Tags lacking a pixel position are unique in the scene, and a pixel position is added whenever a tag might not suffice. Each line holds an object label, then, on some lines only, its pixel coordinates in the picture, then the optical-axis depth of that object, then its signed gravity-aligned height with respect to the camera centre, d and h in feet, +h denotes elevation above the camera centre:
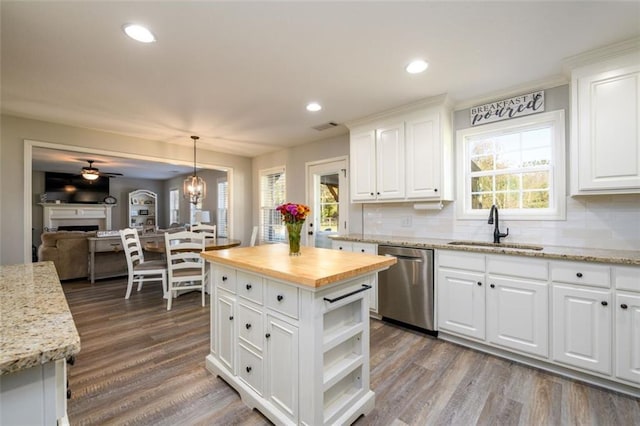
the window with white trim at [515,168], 8.61 +1.43
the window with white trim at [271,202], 18.06 +0.70
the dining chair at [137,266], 12.86 -2.42
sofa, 15.12 -2.10
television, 27.02 +2.52
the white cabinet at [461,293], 8.16 -2.47
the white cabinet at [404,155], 9.95 +2.16
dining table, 12.80 -1.53
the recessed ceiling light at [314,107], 10.49 +3.99
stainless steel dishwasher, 9.12 -2.59
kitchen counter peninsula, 2.19 -1.12
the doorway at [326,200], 14.26 +0.64
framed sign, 8.80 +3.37
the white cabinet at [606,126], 6.77 +2.10
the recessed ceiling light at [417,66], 7.58 +3.98
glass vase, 6.85 -0.60
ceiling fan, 20.30 +2.93
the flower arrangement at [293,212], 6.70 +0.00
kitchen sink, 8.58 -1.09
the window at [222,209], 23.52 +0.30
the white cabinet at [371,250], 10.41 -1.45
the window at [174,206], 31.35 +0.80
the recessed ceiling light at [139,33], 6.11 +3.99
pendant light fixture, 15.56 +1.36
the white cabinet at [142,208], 32.07 +0.59
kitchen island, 4.82 -2.30
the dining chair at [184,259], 11.75 -2.07
